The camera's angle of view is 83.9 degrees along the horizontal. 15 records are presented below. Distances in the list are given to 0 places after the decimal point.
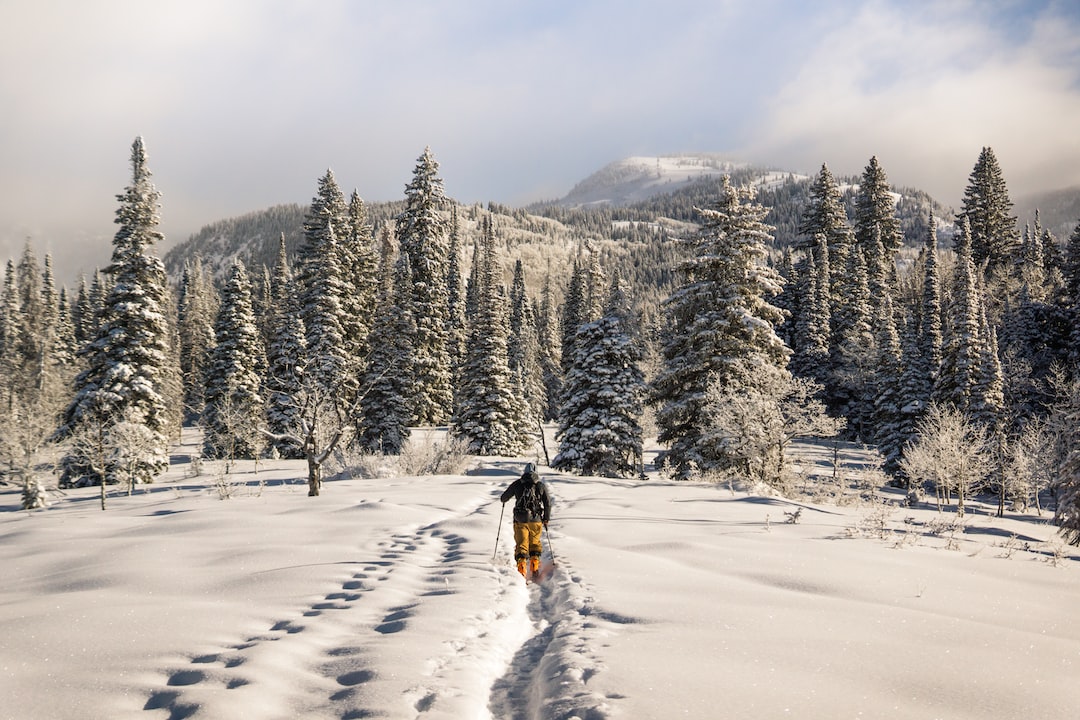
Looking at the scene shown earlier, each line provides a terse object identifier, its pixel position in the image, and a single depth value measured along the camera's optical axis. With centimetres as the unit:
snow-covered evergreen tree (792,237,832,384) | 6188
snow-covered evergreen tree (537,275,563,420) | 7488
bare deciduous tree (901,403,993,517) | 3194
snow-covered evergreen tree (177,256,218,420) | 7020
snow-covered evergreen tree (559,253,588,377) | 7012
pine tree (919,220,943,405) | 4884
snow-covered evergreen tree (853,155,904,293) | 7606
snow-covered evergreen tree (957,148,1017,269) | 7269
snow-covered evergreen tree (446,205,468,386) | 6109
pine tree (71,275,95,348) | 7731
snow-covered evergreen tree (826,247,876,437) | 5822
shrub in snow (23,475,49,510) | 2320
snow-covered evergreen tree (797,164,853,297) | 7339
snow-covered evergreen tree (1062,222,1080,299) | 5206
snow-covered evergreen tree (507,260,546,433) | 5269
